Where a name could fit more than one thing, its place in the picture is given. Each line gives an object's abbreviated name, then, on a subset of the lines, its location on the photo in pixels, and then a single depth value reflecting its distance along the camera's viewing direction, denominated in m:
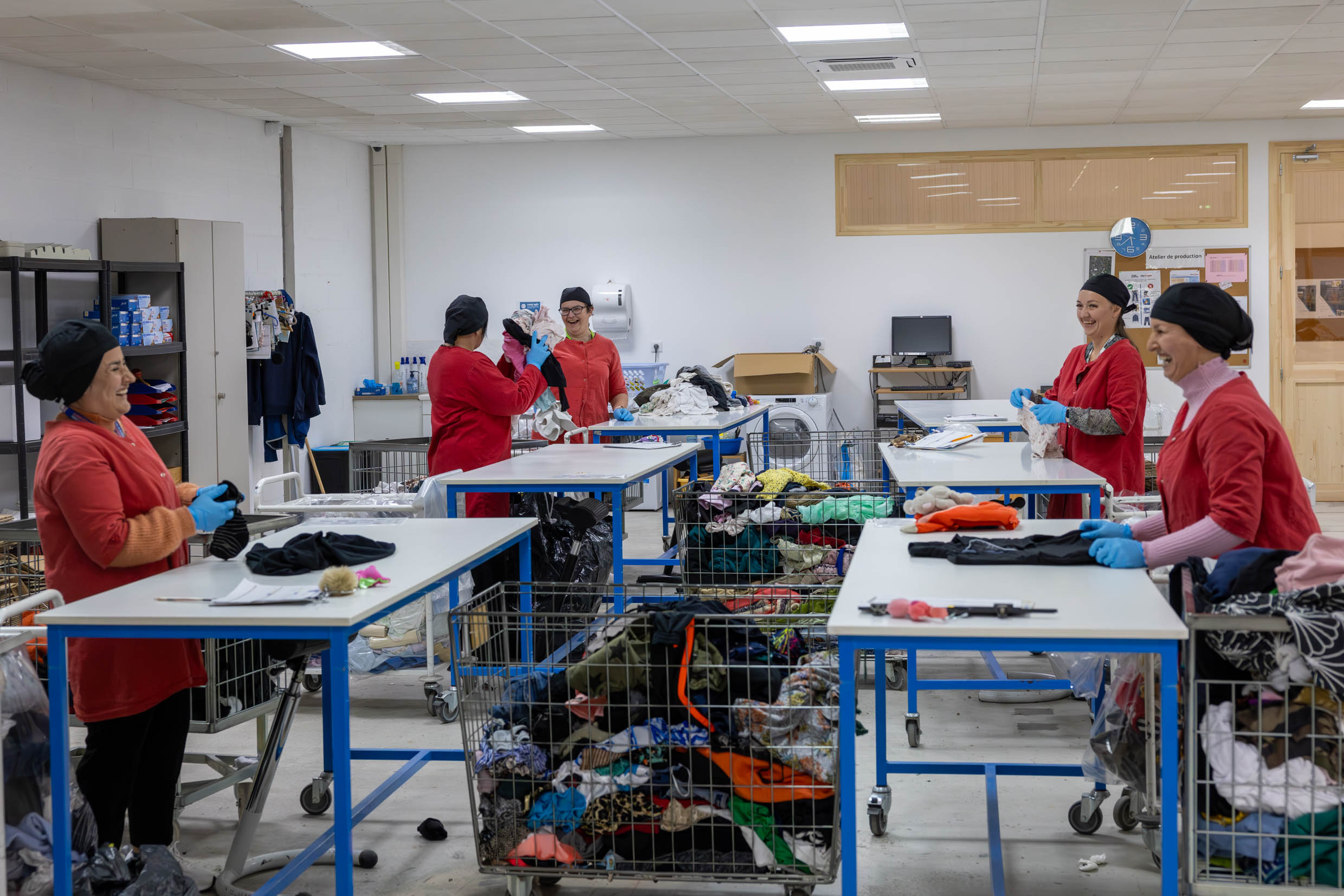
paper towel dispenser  10.12
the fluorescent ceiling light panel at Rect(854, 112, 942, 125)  9.03
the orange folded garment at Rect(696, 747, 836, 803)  2.44
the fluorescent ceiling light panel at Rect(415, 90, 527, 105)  8.03
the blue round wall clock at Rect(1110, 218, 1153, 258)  9.37
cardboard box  9.72
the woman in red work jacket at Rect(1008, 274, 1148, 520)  4.21
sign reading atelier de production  9.52
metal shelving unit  6.03
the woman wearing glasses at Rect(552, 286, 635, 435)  6.52
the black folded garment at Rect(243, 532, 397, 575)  2.76
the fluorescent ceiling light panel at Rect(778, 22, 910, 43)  6.18
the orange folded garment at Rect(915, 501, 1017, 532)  3.09
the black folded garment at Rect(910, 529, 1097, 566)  2.62
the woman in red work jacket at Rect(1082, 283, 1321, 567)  2.48
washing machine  8.91
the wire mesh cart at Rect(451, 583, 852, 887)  2.45
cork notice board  9.46
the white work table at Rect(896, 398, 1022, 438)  6.42
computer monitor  9.77
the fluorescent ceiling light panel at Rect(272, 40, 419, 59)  6.47
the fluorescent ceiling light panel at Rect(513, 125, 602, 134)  9.52
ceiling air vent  6.96
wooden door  9.40
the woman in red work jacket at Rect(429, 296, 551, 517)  4.75
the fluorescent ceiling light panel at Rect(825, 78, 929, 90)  7.65
